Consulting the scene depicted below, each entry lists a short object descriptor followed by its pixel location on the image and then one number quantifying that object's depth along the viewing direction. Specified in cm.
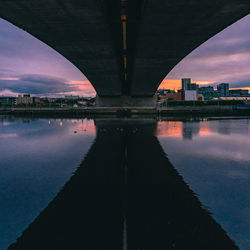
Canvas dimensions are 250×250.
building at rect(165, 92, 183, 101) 18655
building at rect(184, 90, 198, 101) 10756
